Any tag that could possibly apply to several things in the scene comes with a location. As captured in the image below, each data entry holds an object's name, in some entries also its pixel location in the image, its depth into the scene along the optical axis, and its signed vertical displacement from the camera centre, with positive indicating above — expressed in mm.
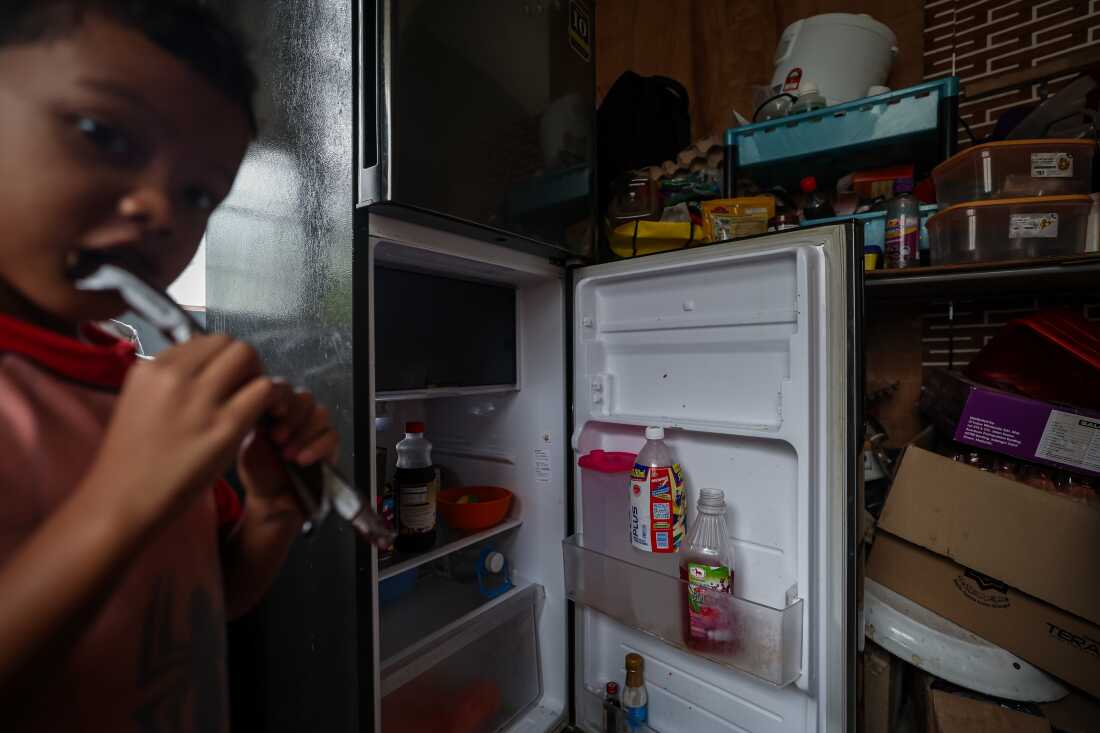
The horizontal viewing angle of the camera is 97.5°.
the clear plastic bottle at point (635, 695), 1098 -765
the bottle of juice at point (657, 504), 979 -291
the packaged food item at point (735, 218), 1146 +343
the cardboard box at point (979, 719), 922 -696
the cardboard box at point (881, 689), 1045 -721
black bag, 1406 +716
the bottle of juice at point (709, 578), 926 -419
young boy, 251 -11
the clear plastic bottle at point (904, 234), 1061 +280
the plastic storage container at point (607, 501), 1078 -319
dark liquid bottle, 1023 -297
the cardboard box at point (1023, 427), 932 -142
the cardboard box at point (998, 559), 895 -410
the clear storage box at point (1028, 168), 920 +372
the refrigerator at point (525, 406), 705 -94
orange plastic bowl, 1165 -362
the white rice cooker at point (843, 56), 1228 +784
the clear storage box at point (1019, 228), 913 +255
